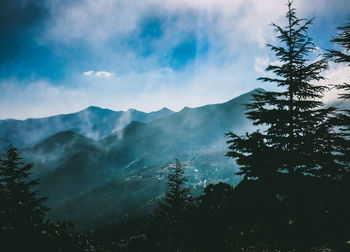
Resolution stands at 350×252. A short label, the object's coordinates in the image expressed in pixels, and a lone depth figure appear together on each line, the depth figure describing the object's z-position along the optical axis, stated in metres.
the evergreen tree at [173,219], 14.99
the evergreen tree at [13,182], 15.93
